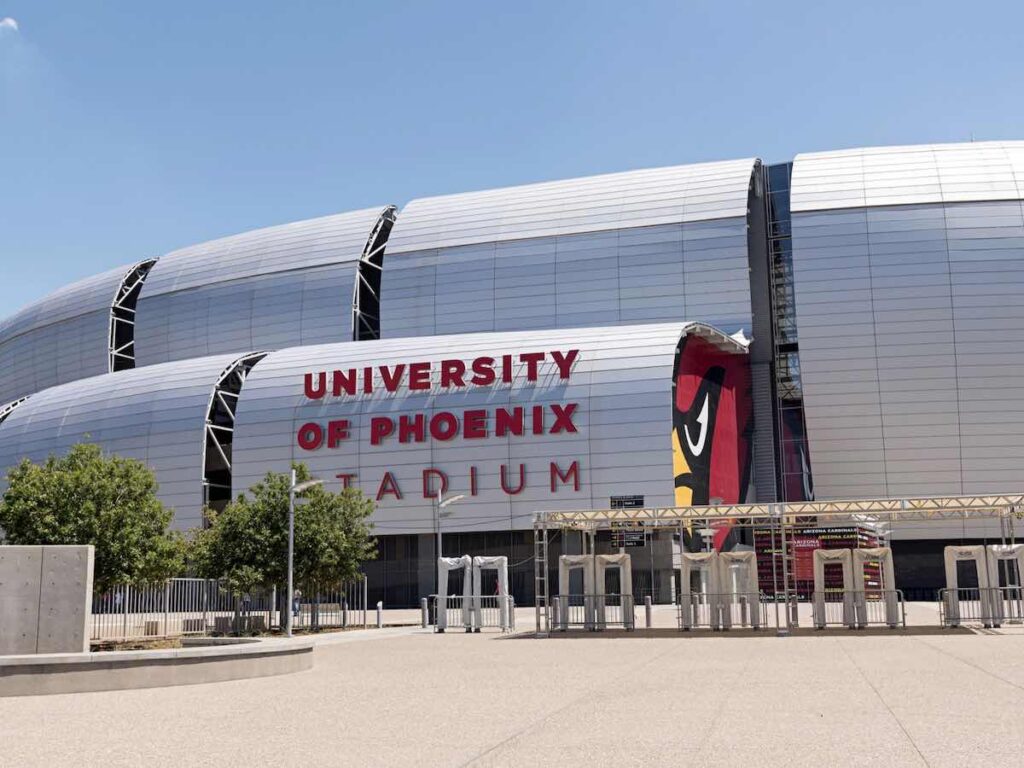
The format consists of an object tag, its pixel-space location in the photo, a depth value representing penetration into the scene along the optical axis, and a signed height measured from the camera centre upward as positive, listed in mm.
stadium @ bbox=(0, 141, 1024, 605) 68875 +14195
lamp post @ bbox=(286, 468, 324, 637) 41375 +2420
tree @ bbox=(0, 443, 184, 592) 34906 +2224
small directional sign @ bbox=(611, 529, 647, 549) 65875 +2533
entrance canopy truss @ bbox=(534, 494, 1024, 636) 38375 +2367
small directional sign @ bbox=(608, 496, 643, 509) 66188 +4587
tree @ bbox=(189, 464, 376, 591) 46594 +1880
